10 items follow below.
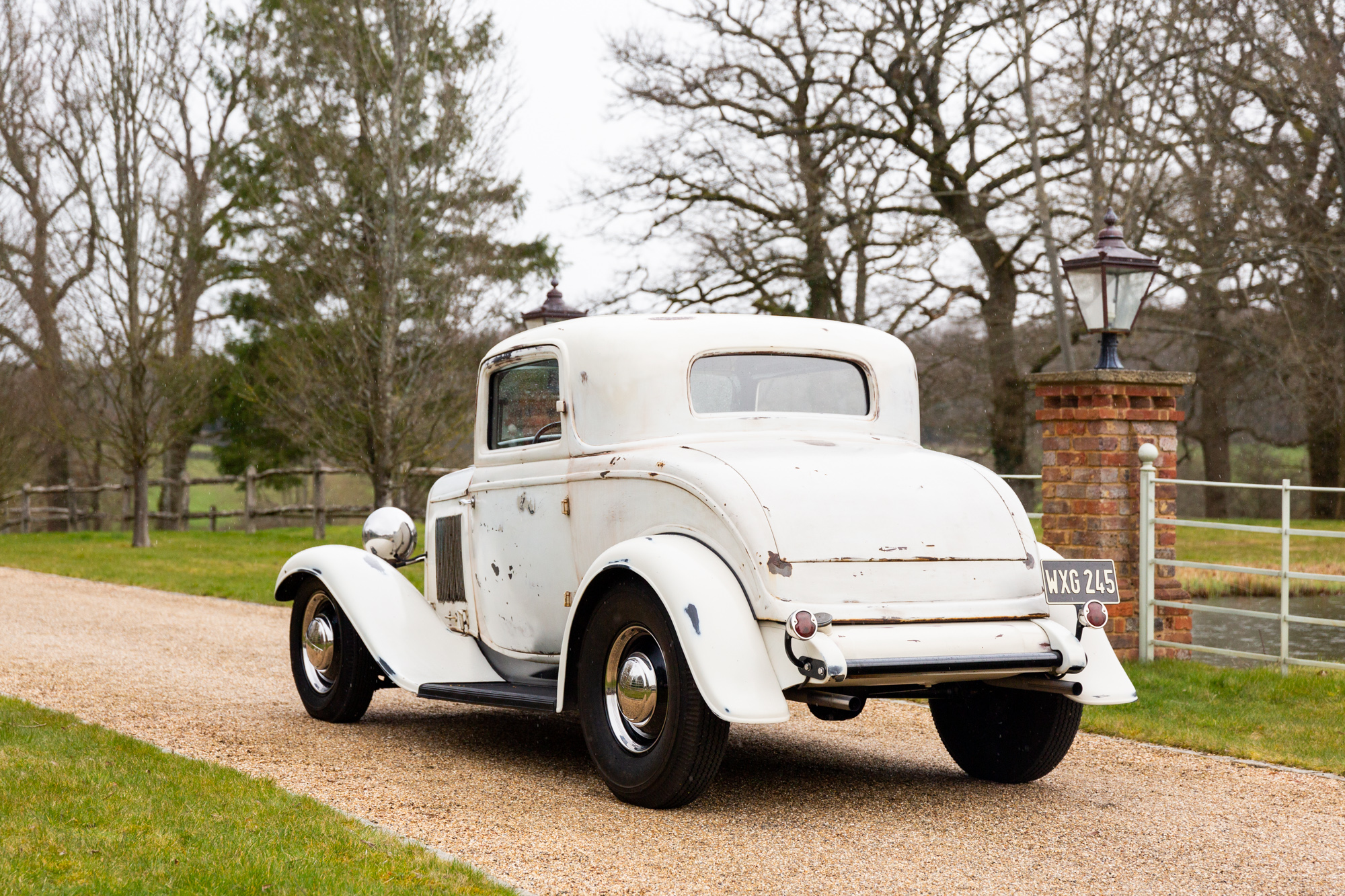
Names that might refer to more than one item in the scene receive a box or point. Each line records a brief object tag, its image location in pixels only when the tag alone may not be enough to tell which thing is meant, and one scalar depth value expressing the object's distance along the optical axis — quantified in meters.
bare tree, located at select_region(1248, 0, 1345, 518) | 18.62
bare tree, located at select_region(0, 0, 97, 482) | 22.58
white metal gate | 8.66
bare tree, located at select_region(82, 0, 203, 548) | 21.83
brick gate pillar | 8.74
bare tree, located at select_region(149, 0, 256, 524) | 22.50
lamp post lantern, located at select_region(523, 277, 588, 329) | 11.45
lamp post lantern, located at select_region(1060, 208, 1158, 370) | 8.85
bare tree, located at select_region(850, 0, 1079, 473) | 20.84
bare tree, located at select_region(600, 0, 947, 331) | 21.39
